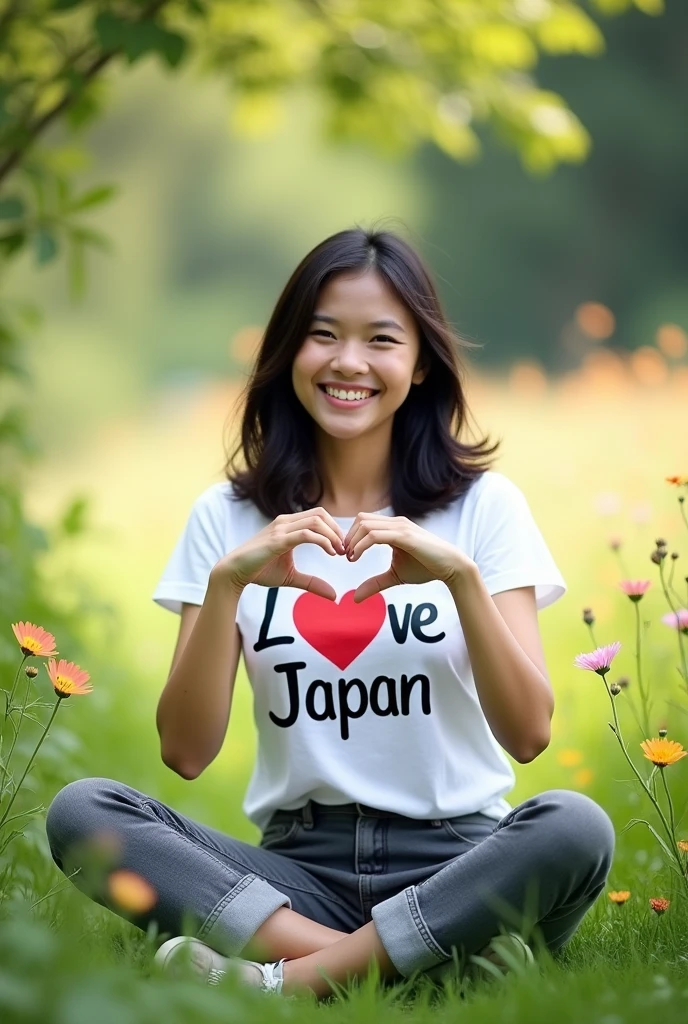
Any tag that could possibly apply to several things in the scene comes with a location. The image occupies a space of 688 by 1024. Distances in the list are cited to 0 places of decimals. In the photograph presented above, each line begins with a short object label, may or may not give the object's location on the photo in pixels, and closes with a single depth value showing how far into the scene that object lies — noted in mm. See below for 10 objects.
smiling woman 4095
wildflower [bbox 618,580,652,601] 4124
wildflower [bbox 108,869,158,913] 3740
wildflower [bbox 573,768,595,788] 4552
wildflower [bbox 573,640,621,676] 4079
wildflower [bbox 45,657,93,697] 3998
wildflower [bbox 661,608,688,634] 4120
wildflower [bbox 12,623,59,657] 4006
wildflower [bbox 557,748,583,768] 4601
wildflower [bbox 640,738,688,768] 4048
